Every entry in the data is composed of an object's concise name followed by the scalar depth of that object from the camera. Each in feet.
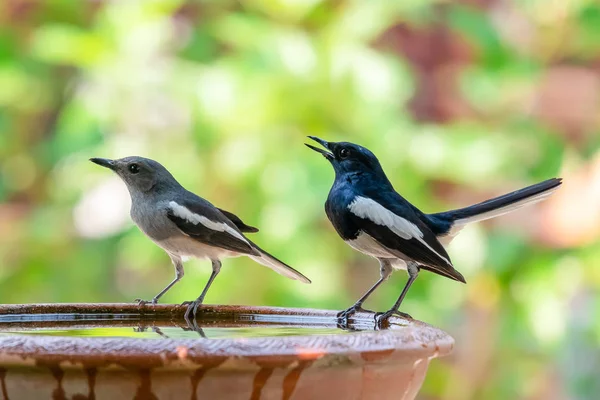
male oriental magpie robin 15.82
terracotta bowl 15.13
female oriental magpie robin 15.89
